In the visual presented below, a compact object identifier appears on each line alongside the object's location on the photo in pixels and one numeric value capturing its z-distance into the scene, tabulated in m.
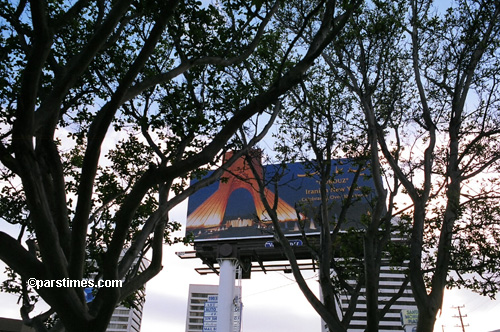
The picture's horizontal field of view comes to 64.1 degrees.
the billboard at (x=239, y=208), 27.05
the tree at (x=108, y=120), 4.13
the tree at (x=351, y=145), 7.28
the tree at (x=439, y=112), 7.73
